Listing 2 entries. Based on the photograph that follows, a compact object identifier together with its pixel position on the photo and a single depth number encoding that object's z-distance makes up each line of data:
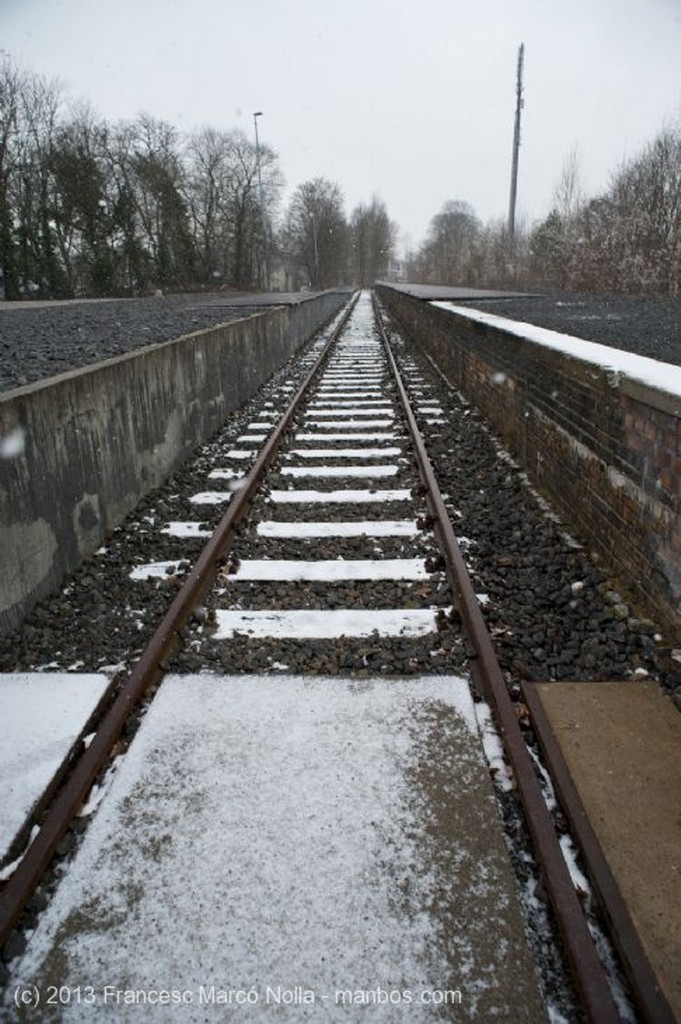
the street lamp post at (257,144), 43.66
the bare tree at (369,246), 120.25
